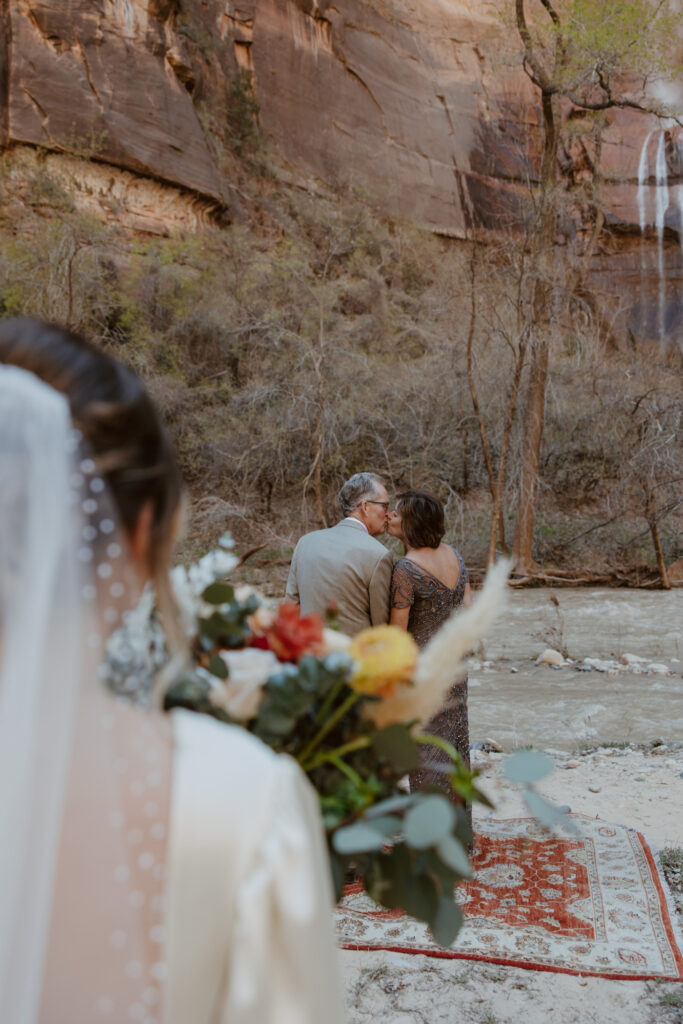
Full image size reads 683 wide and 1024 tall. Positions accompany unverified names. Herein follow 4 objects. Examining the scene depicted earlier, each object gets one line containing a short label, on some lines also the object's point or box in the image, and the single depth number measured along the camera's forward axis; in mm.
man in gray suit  3719
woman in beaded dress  3682
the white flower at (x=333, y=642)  1234
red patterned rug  2967
